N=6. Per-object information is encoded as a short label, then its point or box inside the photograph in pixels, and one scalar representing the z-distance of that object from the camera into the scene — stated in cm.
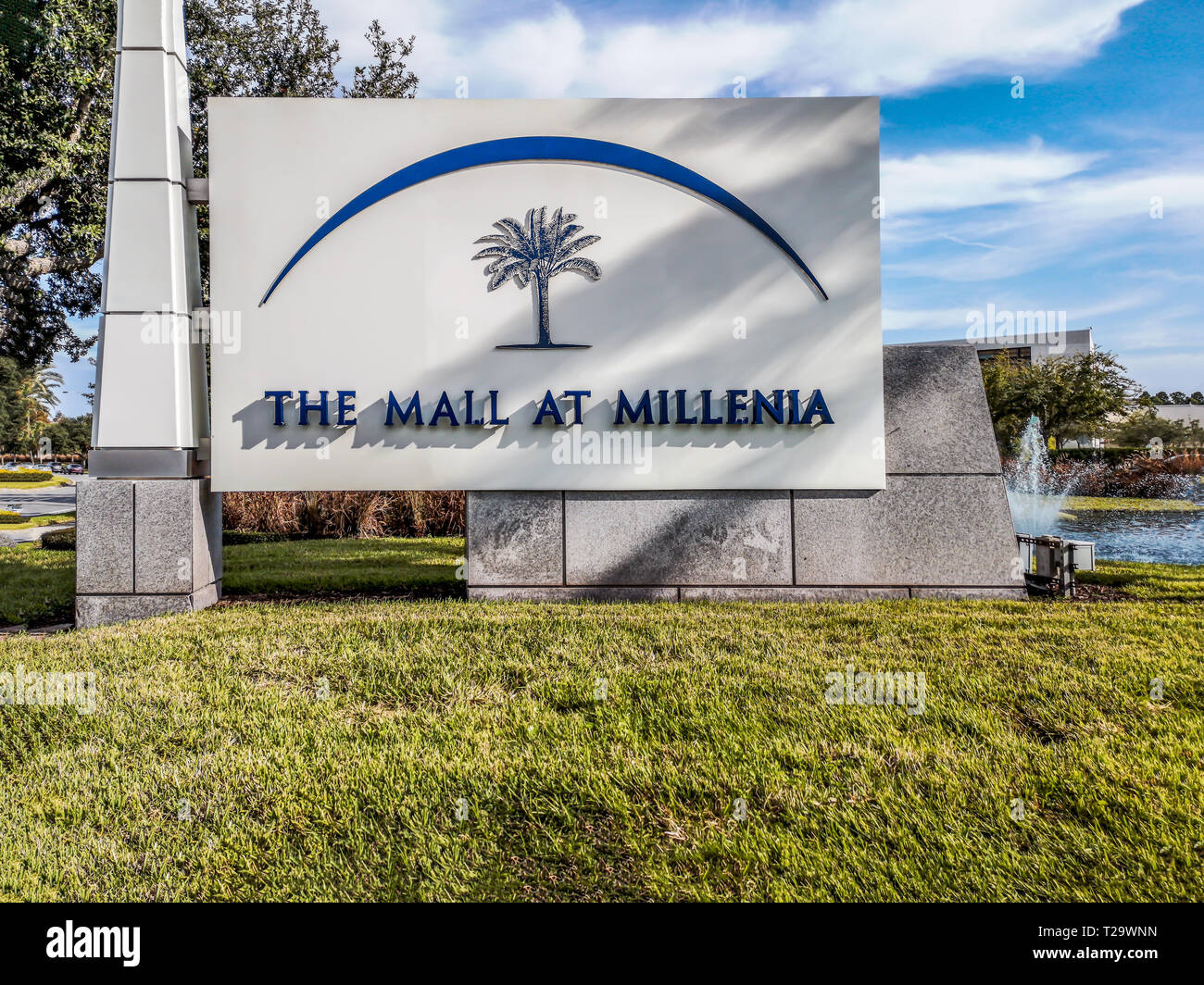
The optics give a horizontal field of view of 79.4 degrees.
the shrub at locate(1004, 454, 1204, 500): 2286
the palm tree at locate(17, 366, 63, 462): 7381
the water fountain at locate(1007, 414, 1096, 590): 686
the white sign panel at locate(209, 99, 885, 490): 661
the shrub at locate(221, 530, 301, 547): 1351
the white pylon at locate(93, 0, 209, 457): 650
